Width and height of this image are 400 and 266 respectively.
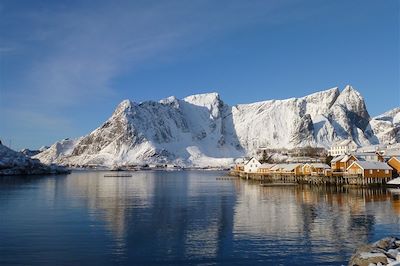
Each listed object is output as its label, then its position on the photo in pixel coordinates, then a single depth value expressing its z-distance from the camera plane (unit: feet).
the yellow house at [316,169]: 207.39
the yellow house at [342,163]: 201.62
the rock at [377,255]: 45.03
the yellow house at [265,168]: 271.08
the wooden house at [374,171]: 174.91
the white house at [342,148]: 471.62
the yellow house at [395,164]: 183.60
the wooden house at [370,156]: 226.58
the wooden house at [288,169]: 236.26
